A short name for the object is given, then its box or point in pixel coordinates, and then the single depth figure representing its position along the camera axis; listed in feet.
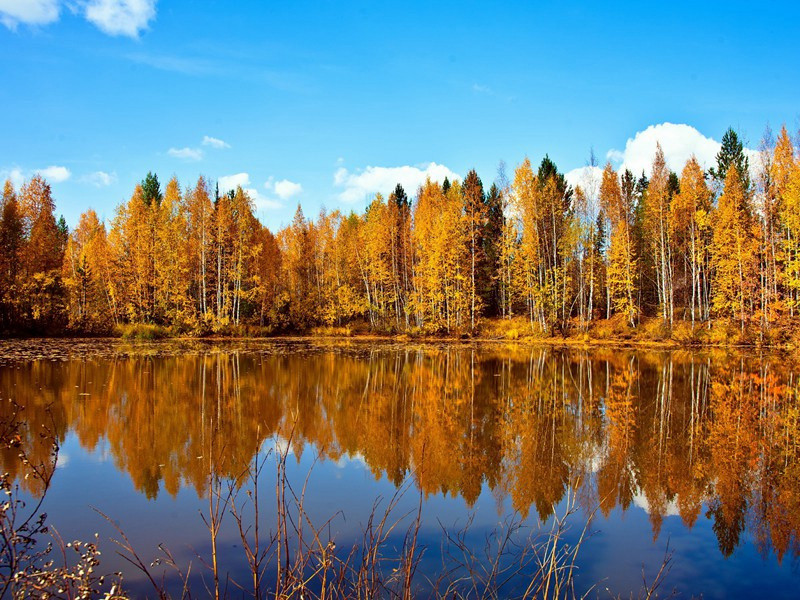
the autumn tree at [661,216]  112.57
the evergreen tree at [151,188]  176.76
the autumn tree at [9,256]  109.19
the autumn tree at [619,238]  118.45
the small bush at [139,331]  109.81
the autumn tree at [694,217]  112.16
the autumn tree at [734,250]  101.96
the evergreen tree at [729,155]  140.67
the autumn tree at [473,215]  123.95
